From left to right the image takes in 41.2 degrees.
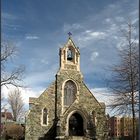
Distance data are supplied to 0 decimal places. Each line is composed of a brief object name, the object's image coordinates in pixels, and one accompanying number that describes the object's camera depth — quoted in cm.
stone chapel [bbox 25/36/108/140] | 2000
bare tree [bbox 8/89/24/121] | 3071
